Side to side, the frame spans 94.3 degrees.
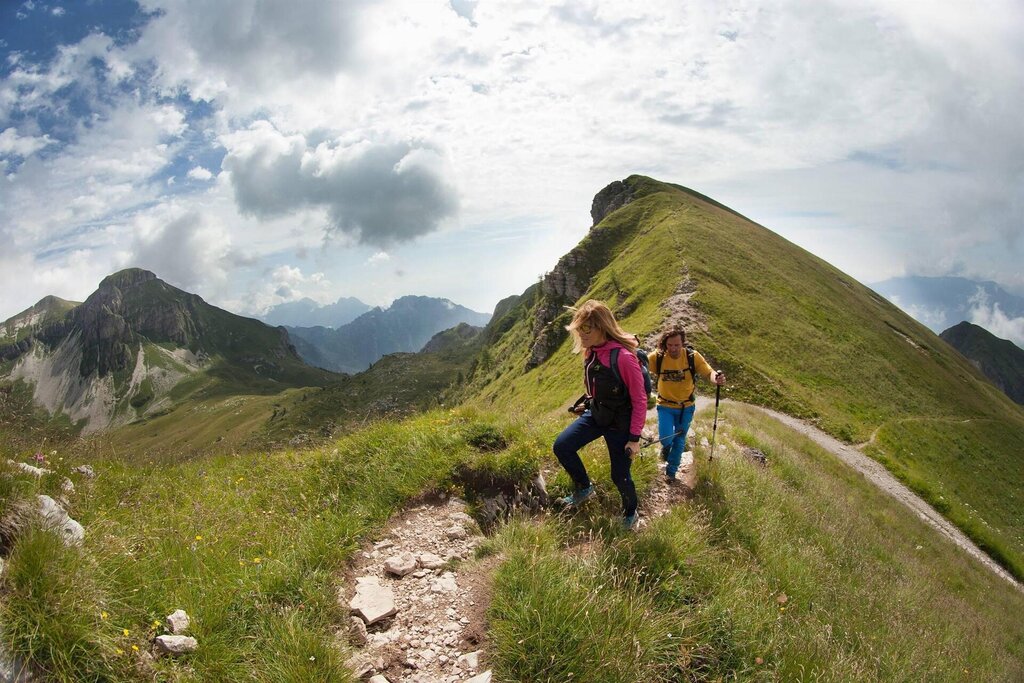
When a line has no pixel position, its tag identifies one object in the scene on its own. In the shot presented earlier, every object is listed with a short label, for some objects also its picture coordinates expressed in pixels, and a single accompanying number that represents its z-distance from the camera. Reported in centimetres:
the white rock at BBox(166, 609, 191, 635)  397
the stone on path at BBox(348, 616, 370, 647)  449
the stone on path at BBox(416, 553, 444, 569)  570
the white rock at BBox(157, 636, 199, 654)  378
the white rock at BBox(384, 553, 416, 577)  553
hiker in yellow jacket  950
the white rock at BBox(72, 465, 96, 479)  667
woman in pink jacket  635
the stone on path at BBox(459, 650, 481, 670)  413
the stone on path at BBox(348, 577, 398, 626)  473
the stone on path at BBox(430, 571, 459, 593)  523
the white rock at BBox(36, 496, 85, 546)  430
